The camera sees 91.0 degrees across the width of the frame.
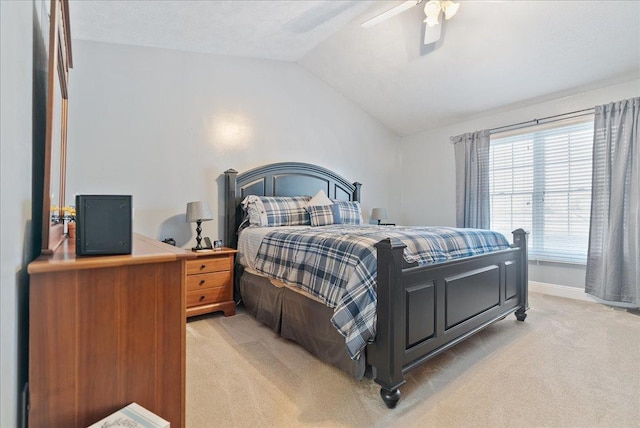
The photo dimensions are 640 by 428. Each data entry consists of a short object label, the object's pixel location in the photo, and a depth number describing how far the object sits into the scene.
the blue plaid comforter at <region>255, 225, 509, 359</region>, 1.76
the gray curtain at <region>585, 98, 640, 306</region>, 3.21
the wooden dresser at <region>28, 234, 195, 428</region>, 0.88
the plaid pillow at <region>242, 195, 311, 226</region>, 3.47
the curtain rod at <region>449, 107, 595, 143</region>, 3.62
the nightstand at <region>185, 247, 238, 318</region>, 3.00
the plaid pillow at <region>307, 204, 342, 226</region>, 3.64
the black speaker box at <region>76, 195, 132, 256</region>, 0.99
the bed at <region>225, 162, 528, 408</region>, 1.70
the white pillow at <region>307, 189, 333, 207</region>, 3.84
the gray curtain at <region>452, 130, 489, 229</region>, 4.40
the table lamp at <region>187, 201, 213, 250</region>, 3.20
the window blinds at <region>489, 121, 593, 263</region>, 3.69
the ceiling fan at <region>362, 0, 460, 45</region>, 2.54
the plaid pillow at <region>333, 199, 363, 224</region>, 3.83
